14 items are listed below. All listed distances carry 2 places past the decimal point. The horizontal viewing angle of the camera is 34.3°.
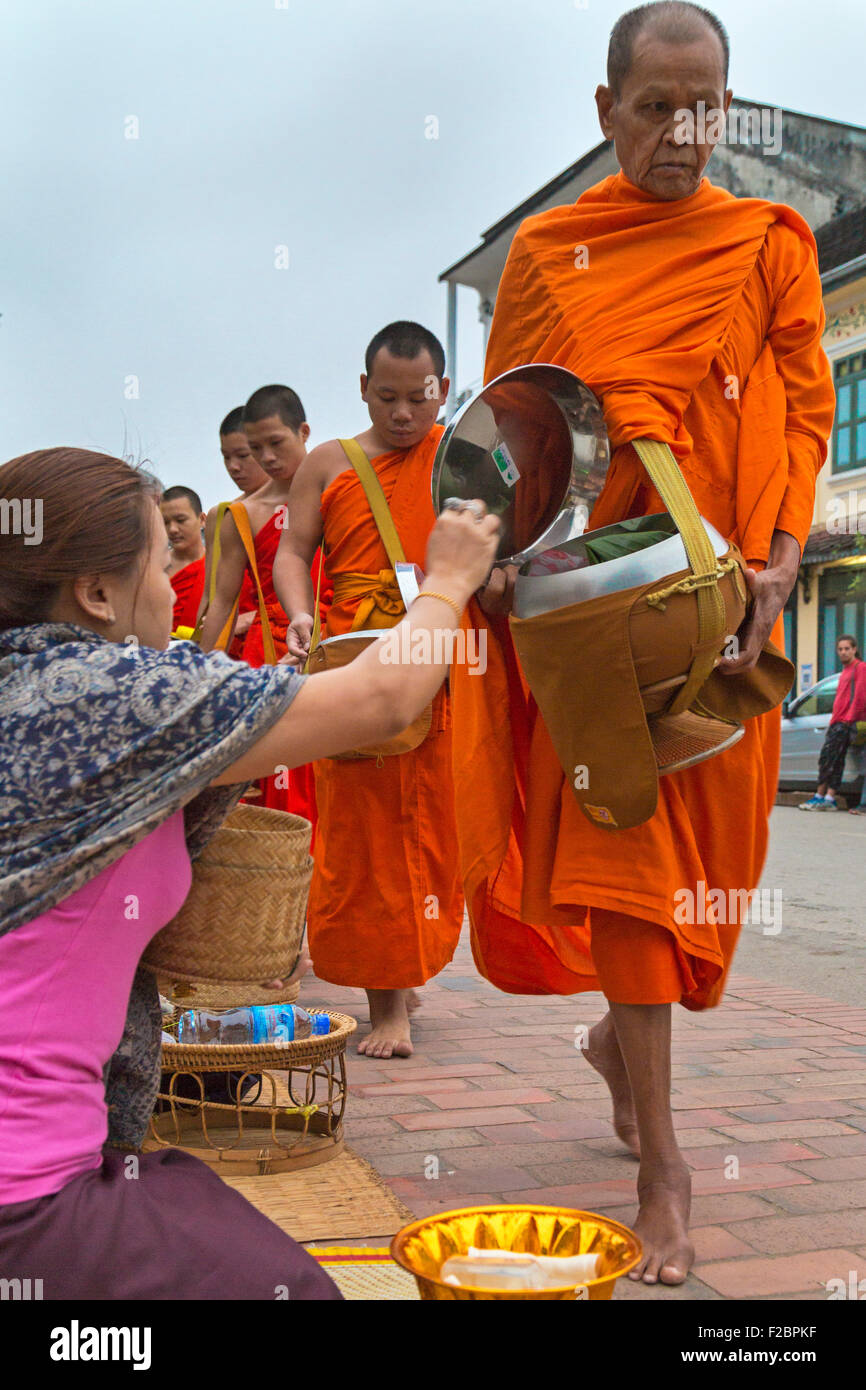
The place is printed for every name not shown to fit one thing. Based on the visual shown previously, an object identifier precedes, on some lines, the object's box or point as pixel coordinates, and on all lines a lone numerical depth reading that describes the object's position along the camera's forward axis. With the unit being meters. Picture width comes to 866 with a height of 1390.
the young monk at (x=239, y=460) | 6.48
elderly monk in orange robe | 2.69
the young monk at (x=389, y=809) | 4.33
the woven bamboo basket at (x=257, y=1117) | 3.11
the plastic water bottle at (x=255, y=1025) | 3.53
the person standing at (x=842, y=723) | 14.97
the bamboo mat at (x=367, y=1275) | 2.27
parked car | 16.67
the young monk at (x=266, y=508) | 5.56
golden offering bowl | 1.89
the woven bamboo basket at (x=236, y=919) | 2.08
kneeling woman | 1.67
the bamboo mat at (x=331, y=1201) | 2.72
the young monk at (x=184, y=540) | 7.50
